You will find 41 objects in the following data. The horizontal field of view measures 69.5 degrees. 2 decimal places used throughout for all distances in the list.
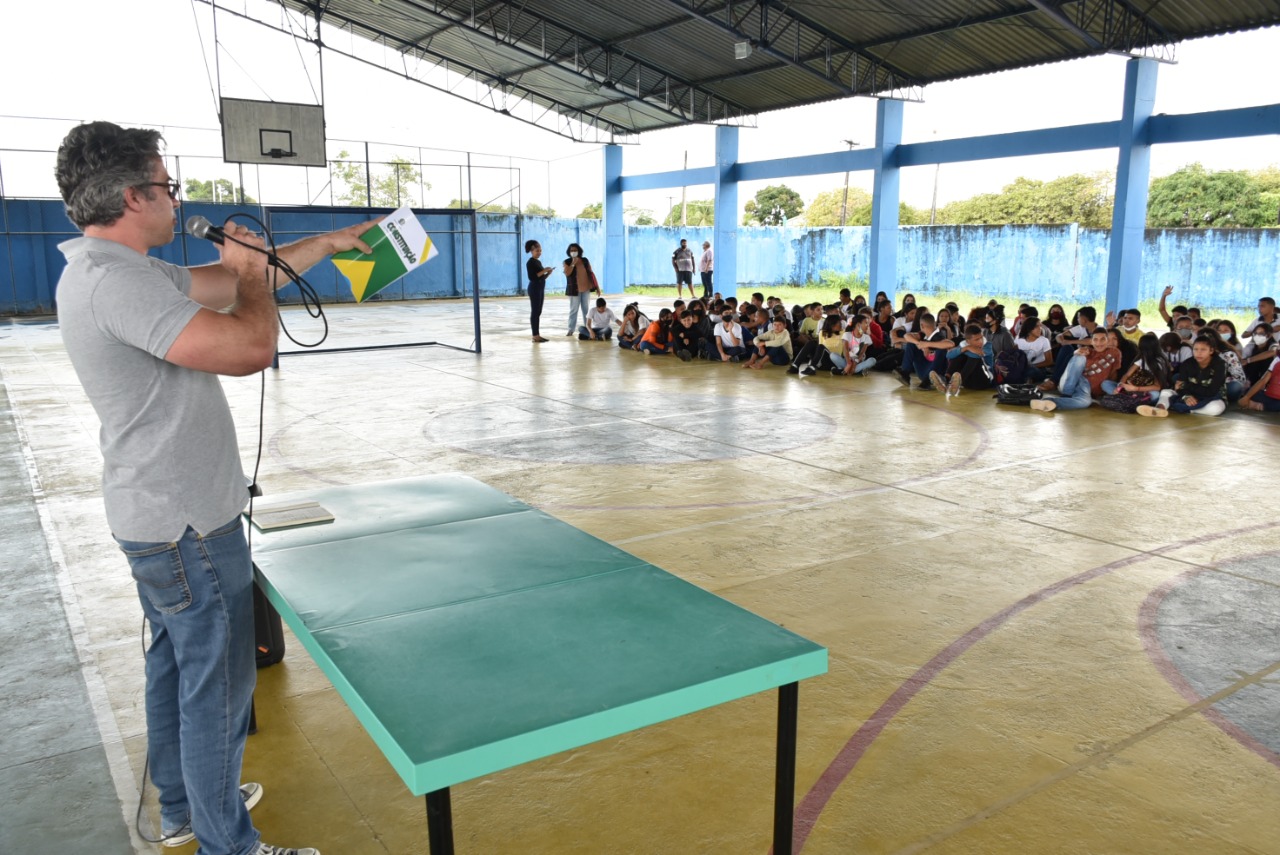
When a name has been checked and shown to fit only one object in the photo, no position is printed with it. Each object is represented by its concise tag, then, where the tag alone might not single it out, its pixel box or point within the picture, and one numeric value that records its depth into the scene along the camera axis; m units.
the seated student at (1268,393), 8.91
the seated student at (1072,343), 10.21
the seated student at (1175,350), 9.20
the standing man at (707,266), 23.03
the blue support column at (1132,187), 14.73
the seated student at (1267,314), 9.98
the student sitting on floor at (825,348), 11.64
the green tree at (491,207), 28.87
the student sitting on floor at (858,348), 11.66
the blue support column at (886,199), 18.91
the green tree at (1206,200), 33.69
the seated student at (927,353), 10.34
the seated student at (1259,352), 9.51
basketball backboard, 18.38
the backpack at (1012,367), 9.98
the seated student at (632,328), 14.59
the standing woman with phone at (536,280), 15.10
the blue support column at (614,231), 27.89
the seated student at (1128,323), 10.19
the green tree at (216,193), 25.12
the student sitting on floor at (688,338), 13.31
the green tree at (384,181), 26.50
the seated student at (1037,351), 10.30
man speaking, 2.02
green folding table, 1.78
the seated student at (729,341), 13.01
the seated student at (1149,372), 8.94
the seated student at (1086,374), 9.18
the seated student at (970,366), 10.16
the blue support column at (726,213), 23.42
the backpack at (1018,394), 9.30
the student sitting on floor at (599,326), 15.77
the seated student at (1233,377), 9.24
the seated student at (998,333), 10.09
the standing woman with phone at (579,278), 15.41
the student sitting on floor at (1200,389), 8.81
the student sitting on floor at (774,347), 12.37
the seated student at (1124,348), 9.48
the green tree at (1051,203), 41.12
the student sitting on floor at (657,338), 13.93
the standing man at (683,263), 23.41
